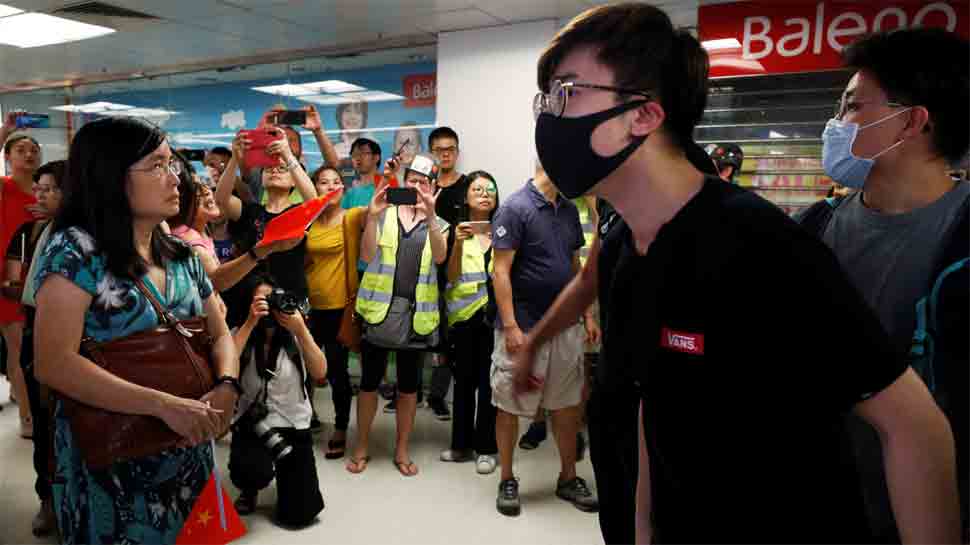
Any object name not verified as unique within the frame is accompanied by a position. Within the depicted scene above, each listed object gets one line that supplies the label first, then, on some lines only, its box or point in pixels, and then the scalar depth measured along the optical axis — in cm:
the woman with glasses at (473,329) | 362
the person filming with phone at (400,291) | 338
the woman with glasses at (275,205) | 325
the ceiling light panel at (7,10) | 510
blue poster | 618
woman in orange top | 356
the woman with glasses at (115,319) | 145
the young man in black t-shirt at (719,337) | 83
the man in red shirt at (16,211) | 355
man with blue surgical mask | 120
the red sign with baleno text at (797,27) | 387
